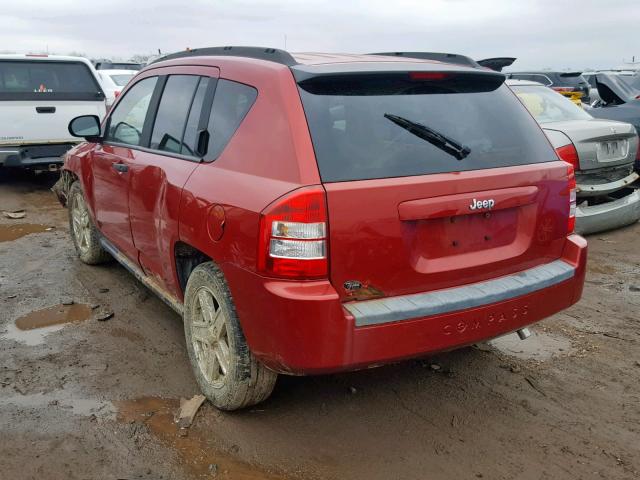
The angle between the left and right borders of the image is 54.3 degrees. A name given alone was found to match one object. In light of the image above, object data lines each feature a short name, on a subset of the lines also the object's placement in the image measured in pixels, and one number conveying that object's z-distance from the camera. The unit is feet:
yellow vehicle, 53.74
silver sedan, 20.70
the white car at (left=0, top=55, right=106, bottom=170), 27.71
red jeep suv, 8.42
